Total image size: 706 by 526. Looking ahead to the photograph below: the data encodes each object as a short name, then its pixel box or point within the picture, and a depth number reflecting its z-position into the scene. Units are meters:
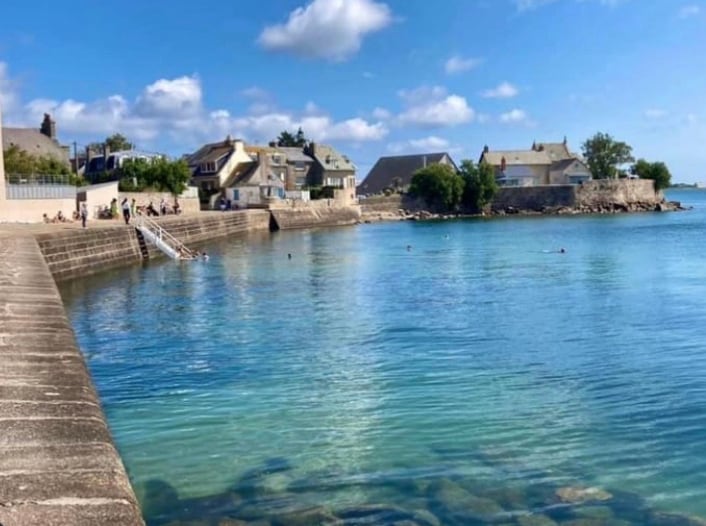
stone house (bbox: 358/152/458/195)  144.38
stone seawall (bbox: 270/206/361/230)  91.31
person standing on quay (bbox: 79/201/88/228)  45.71
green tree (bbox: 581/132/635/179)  147.50
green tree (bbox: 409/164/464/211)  122.12
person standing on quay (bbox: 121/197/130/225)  52.38
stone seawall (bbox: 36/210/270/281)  34.59
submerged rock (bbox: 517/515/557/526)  7.97
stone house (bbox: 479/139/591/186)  138.38
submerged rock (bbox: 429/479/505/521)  8.28
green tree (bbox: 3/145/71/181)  63.12
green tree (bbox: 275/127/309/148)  147.38
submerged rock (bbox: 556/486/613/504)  8.62
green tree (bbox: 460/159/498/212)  125.38
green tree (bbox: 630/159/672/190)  142.50
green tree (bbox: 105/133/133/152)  123.44
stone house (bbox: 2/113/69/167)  78.81
